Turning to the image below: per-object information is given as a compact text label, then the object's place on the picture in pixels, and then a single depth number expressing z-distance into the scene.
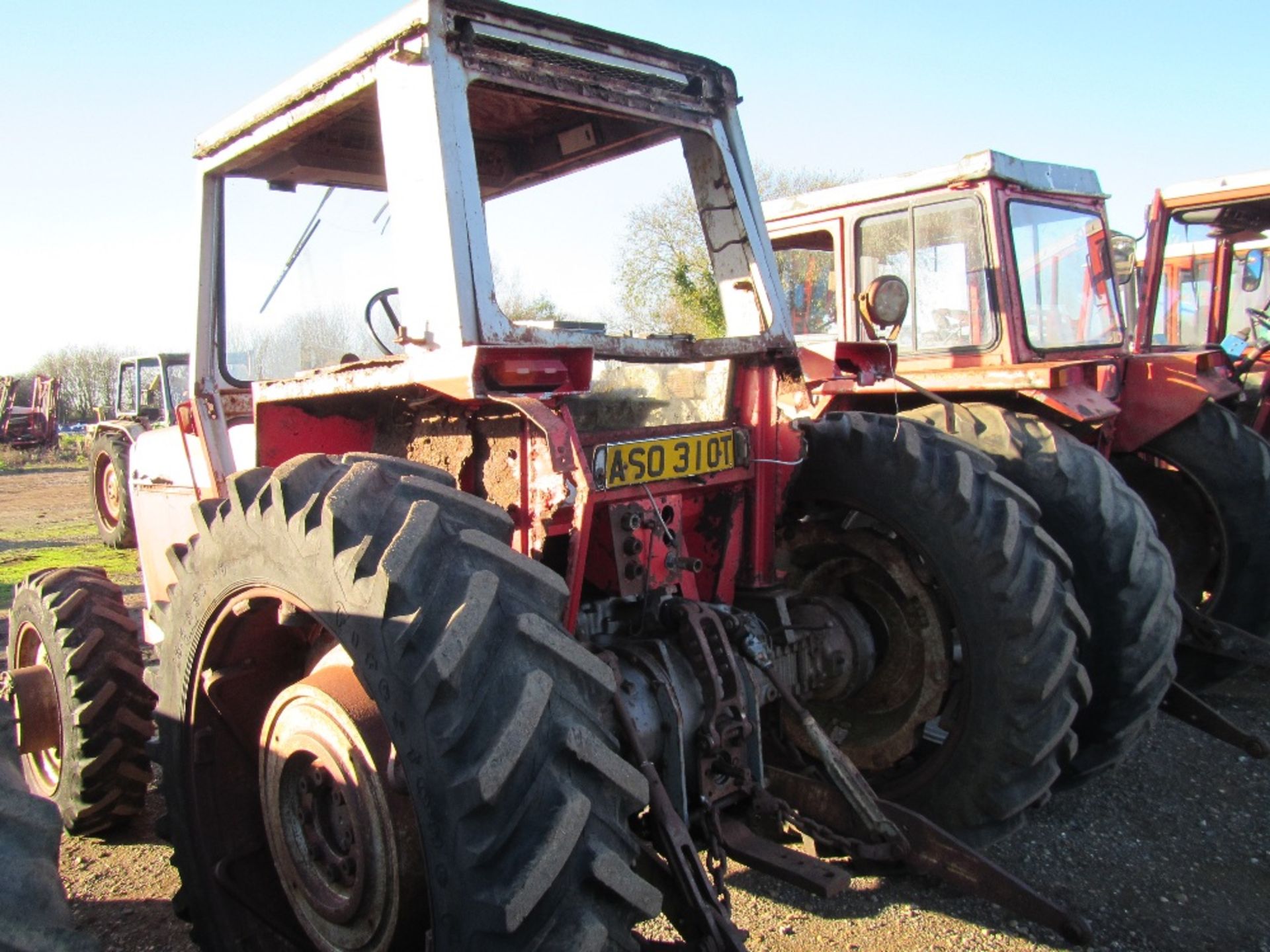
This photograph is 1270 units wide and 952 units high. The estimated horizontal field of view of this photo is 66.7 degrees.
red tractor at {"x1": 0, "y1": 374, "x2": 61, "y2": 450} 24.41
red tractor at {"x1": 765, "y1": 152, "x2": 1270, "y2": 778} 5.04
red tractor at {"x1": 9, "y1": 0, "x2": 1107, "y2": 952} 1.83
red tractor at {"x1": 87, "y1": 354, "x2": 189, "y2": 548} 11.16
